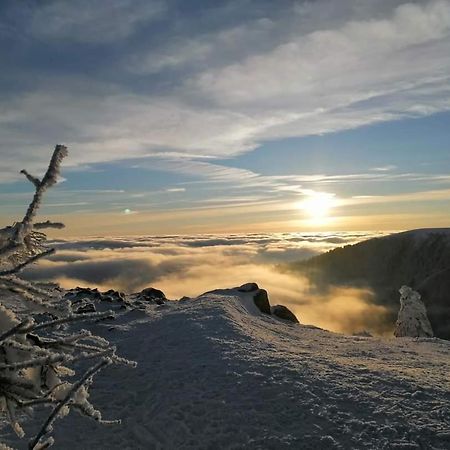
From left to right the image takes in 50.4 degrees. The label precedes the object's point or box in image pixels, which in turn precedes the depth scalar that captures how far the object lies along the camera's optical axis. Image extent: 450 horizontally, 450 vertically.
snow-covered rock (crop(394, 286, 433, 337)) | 28.39
